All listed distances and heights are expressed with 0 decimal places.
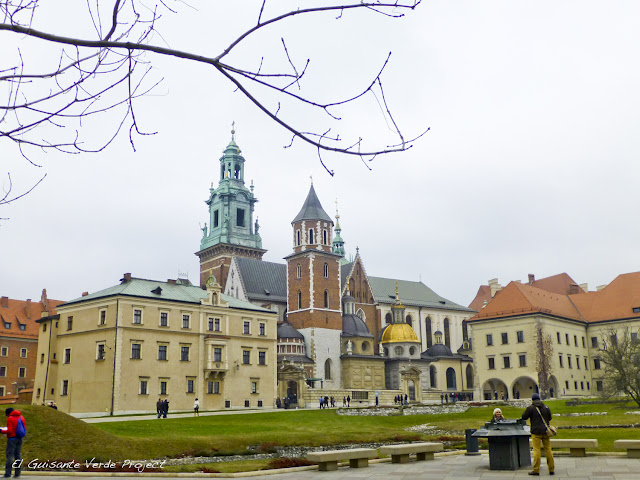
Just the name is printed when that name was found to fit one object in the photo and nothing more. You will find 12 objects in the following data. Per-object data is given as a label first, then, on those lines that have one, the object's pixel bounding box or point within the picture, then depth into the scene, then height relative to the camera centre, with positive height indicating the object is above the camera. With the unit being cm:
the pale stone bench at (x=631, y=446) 1789 -76
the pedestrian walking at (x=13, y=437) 1600 -24
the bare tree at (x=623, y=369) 4519 +322
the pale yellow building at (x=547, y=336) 6969 +850
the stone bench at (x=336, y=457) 1733 -89
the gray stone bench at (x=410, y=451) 1875 -83
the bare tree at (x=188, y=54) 623 +338
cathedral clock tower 9425 +2787
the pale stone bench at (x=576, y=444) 1891 -72
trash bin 2071 -76
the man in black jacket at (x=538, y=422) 1519 -9
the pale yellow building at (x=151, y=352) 5172 +564
